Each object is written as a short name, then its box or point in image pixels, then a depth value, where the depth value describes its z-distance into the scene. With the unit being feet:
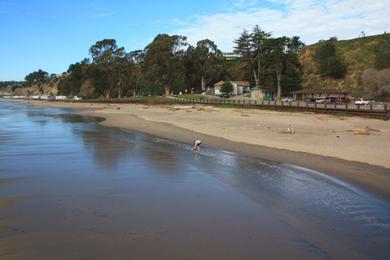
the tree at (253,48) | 360.07
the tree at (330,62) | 367.25
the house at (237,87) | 388.14
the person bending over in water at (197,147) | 68.44
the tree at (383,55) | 334.85
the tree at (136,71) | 453.99
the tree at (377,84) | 262.88
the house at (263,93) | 338.34
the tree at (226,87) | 372.38
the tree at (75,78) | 595.88
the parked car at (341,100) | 239.83
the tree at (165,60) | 392.27
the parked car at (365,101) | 221.17
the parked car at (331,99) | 239.09
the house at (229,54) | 611.06
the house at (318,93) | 297.61
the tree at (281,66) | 315.58
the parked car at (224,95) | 354.86
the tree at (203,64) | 410.10
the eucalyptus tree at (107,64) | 453.58
